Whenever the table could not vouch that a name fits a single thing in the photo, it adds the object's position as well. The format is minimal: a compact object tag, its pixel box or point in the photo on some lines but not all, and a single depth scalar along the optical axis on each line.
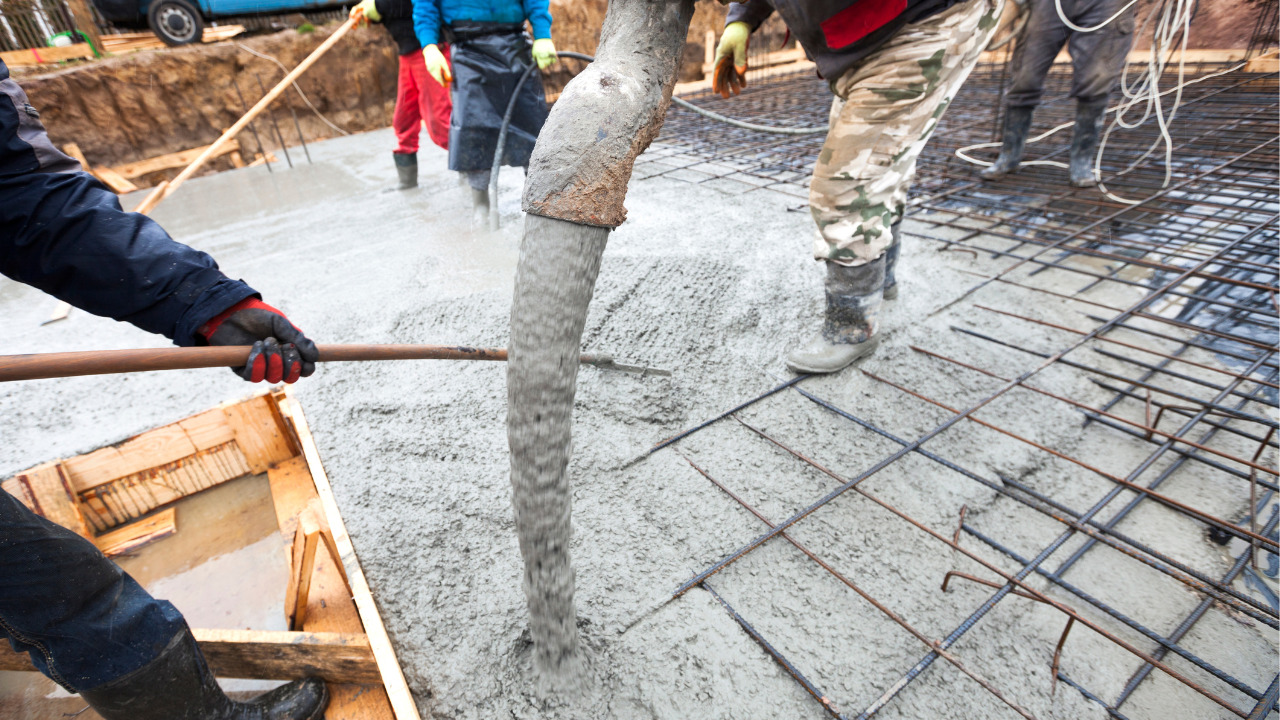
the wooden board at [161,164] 7.06
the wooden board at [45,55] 7.33
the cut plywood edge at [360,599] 1.30
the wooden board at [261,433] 2.28
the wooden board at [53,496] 1.97
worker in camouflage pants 1.88
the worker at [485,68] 3.70
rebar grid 1.51
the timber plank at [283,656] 1.48
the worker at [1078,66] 3.47
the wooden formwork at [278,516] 1.49
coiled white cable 2.94
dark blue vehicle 8.16
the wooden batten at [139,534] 2.14
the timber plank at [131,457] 2.12
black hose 3.86
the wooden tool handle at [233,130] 3.96
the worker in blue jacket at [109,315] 1.21
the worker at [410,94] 4.18
